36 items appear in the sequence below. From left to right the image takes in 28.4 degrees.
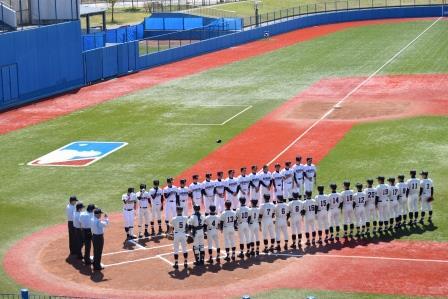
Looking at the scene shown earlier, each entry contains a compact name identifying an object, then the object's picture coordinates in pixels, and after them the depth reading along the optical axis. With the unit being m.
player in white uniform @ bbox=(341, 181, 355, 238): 23.14
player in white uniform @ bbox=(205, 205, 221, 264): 21.47
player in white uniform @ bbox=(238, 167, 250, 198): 24.92
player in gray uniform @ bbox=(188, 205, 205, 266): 21.28
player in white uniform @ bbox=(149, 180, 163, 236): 24.00
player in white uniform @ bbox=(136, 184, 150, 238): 23.89
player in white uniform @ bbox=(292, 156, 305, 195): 26.39
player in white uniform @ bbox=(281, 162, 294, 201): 26.03
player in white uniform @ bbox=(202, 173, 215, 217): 24.44
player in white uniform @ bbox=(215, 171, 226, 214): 24.53
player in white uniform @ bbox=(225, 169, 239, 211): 24.69
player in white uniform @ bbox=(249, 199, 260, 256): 21.91
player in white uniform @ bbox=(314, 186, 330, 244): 22.73
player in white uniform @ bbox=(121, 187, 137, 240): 23.43
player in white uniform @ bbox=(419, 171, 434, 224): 24.23
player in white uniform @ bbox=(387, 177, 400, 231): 23.69
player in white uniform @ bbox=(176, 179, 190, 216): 23.89
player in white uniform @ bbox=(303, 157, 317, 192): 26.62
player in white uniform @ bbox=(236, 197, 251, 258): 21.78
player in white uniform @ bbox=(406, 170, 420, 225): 24.12
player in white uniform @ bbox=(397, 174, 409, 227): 23.84
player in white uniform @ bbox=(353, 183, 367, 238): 23.25
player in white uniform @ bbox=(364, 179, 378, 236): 23.34
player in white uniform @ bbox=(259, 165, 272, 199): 25.28
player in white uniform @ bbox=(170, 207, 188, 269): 21.27
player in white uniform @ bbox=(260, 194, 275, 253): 22.11
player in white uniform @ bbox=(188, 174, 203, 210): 24.22
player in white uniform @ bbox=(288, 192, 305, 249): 22.38
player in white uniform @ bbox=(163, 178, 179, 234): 24.00
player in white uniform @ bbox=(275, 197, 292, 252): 22.23
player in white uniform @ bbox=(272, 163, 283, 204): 25.56
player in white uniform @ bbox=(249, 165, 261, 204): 25.14
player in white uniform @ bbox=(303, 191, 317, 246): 22.64
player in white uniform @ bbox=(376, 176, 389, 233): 23.48
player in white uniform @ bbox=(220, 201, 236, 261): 21.55
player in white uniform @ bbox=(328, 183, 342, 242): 22.89
